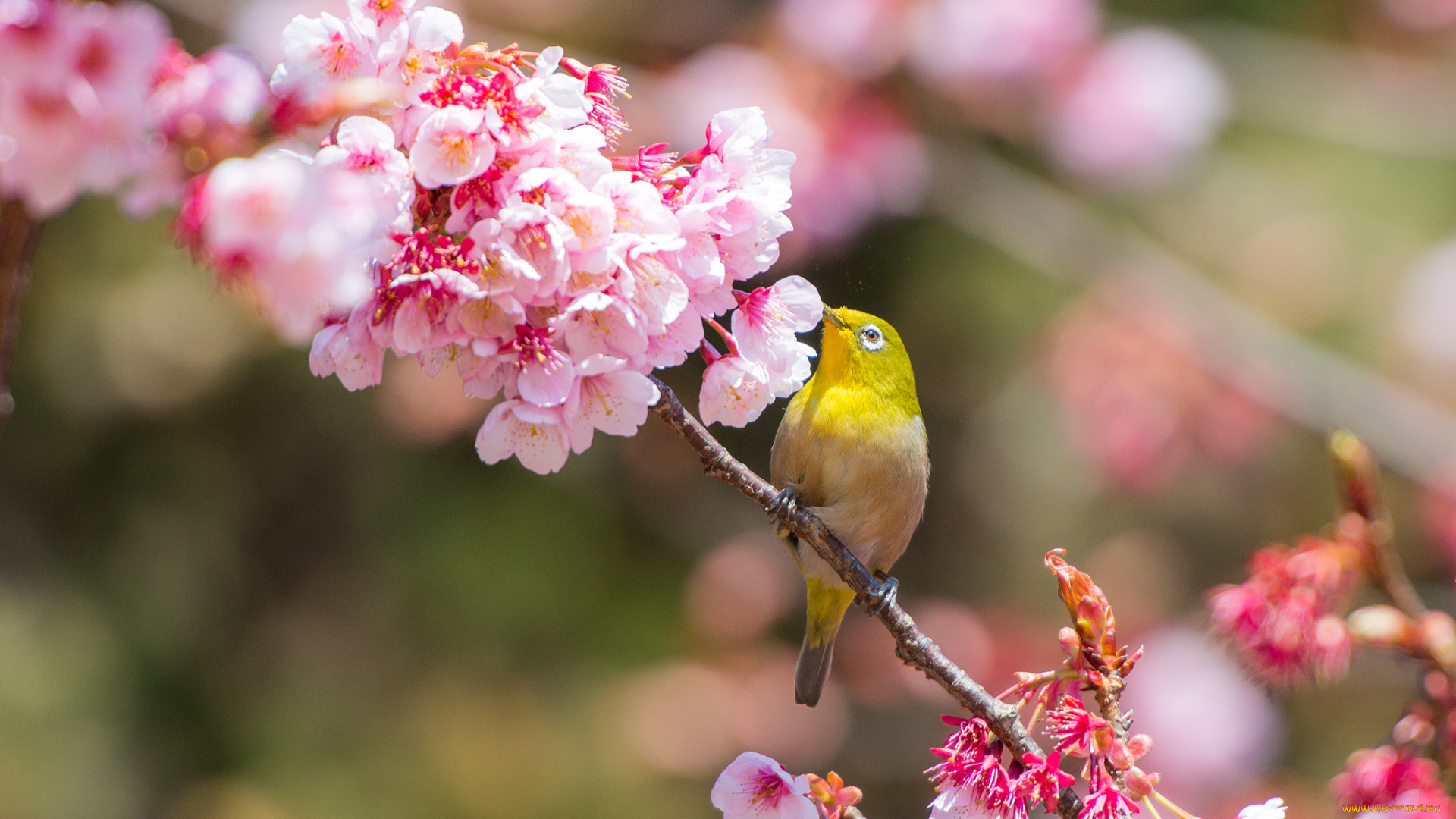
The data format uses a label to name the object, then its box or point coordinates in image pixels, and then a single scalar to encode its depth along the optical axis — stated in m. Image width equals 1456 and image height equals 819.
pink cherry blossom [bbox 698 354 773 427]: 4.20
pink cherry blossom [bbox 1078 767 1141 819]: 4.18
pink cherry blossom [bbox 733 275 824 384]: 4.21
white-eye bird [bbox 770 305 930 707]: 4.38
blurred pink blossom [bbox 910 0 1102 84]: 6.75
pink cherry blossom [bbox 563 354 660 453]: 4.17
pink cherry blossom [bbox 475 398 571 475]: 4.18
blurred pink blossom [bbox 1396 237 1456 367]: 6.73
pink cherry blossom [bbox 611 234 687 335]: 4.16
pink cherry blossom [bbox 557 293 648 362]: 4.17
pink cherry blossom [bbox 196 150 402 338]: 4.10
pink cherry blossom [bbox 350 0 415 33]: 4.16
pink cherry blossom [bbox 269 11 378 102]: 4.16
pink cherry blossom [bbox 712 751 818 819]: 4.19
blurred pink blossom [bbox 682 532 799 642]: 7.49
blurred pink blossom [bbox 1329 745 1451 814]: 4.23
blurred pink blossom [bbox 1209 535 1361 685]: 4.27
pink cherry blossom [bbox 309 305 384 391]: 4.17
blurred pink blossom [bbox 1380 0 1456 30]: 8.01
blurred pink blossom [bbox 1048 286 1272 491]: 6.94
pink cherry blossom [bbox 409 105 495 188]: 4.15
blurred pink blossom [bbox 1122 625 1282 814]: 6.78
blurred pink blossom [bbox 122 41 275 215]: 4.10
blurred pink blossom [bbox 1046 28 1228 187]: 7.01
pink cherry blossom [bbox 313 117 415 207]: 4.15
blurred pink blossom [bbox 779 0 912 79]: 6.82
